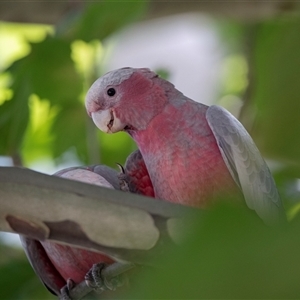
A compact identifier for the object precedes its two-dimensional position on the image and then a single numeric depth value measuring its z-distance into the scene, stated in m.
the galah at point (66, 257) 3.38
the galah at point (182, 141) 3.34
